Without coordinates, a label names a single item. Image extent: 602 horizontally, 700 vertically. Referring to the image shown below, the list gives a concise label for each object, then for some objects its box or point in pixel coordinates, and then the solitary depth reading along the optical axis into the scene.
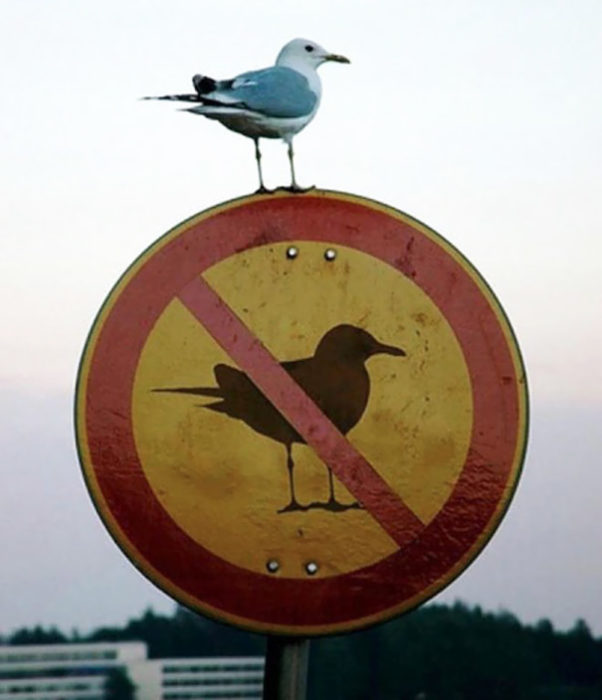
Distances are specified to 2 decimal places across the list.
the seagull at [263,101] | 5.35
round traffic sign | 4.97
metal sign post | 4.94
